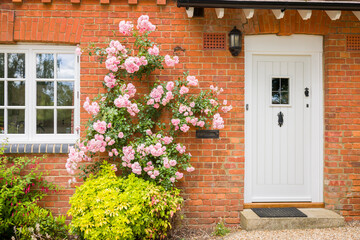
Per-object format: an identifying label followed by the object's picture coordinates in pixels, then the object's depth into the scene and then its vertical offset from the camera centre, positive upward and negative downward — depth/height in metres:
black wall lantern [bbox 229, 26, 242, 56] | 4.45 +1.19
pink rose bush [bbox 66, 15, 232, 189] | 4.06 +0.11
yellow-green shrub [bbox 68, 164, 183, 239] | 3.52 -1.01
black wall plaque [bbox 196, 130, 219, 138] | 4.55 -0.15
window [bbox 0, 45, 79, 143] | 4.59 +0.42
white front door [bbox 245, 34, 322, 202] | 4.77 -0.09
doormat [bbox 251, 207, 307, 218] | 4.31 -1.27
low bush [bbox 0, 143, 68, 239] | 3.92 -1.07
